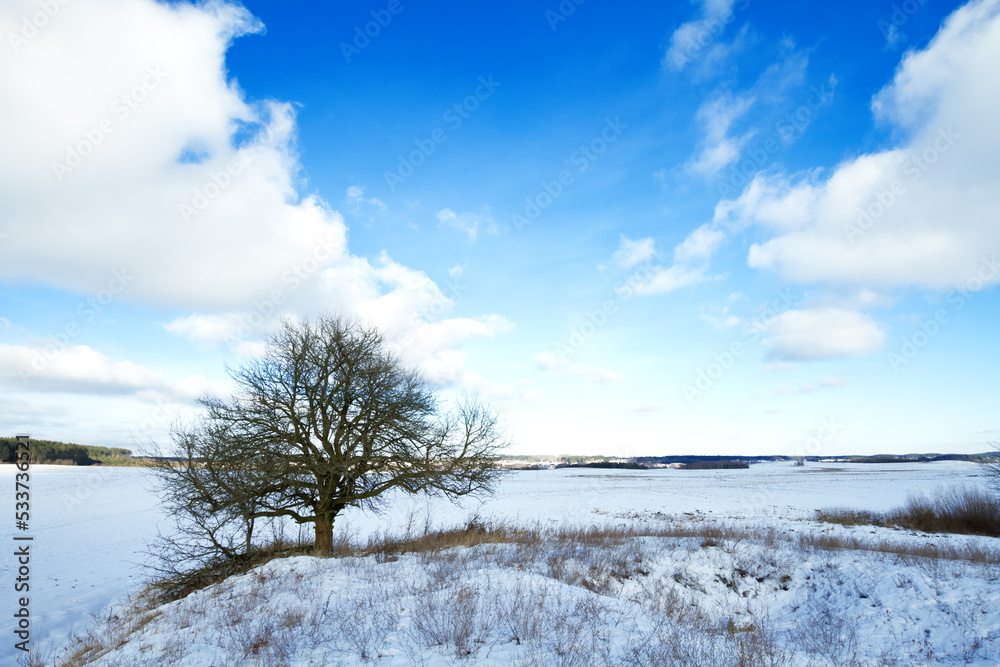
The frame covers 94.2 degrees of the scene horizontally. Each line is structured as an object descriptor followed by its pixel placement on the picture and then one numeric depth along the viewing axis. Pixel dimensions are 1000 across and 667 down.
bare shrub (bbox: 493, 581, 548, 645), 7.13
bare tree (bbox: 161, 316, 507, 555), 13.19
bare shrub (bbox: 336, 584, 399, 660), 7.00
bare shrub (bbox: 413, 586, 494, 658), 6.89
